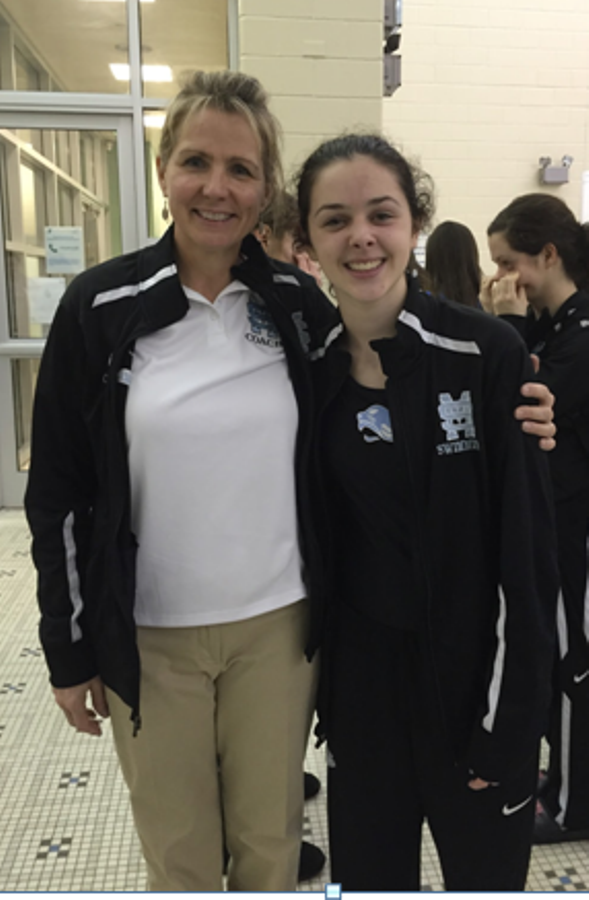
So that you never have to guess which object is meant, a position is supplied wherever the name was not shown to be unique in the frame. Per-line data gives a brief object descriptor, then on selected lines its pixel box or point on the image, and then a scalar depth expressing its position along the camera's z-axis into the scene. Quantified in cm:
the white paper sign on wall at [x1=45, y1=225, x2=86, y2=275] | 440
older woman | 115
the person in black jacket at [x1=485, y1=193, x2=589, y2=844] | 170
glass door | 425
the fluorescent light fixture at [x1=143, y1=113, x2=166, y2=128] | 418
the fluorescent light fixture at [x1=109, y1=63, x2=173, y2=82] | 409
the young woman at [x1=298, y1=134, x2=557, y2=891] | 112
